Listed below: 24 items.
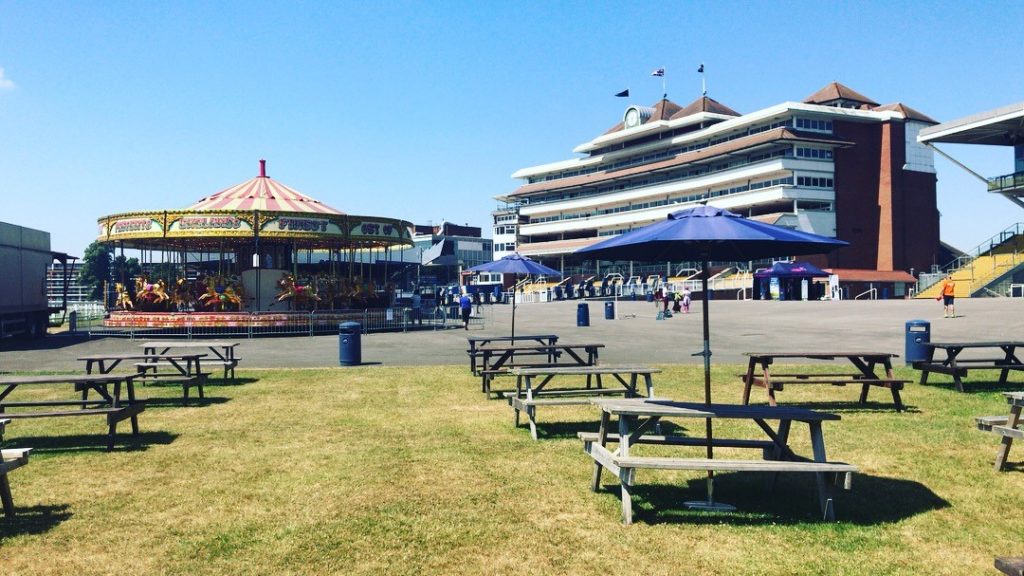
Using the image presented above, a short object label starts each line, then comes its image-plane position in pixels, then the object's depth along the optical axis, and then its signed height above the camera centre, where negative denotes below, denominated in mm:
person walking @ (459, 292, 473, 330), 31769 -666
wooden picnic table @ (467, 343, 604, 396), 12062 -1077
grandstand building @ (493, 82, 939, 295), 69438 +11289
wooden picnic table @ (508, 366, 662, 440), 8742 -1263
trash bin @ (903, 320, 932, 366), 15188 -957
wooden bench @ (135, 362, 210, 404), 11641 -1397
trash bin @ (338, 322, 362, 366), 17250 -1217
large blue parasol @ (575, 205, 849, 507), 6414 +435
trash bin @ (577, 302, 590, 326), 32781 -1057
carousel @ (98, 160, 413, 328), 28875 +1868
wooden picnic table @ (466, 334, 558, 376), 14264 -973
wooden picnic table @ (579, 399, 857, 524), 5664 -1297
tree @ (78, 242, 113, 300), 110938 +3768
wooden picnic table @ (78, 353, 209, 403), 11703 -1221
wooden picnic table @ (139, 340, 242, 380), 14203 -1080
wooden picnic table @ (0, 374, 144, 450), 8258 -1286
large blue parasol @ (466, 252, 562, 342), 18172 +635
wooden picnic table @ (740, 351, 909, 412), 10516 -1252
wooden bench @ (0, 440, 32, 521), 5770 -1323
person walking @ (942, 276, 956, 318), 30250 -412
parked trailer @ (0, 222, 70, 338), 25125 +477
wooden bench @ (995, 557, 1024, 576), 3357 -1246
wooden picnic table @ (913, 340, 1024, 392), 11961 -1213
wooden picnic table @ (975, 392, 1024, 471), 6902 -1288
